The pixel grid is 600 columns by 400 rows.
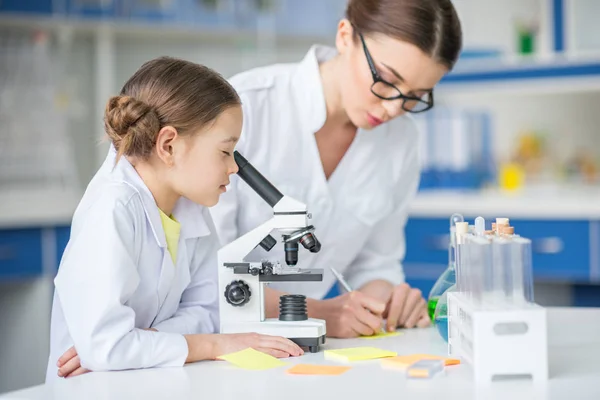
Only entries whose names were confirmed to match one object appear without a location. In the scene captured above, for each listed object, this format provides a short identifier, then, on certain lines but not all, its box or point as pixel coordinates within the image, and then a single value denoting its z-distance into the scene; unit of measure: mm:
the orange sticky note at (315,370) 2019
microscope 2190
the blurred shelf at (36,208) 4023
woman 2434
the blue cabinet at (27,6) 4428
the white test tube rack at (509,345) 1924
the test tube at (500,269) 1953
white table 1890
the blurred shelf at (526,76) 4519
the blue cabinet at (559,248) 4014
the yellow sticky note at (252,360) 2062
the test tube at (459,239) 2090
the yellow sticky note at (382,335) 2324
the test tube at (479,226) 2087
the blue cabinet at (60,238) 4152
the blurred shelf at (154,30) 4533
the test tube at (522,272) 1952
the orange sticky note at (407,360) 2037
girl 2064
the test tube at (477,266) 1960
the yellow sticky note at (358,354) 2103
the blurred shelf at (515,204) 4021
